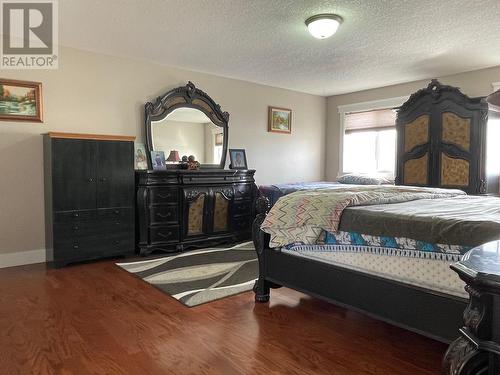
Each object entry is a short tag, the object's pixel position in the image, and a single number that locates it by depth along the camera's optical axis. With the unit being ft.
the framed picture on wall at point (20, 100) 11.99
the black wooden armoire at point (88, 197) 11.98
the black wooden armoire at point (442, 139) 14.07
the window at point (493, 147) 14.15
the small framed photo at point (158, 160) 14.84
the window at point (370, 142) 19.17
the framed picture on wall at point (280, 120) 19.33
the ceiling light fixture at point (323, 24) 10.10
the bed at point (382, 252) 5.84
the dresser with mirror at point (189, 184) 13.87
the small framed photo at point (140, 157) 14.61
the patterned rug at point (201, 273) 9.57
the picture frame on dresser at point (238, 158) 17.62
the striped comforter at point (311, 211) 7.53
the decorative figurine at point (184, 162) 15.48
